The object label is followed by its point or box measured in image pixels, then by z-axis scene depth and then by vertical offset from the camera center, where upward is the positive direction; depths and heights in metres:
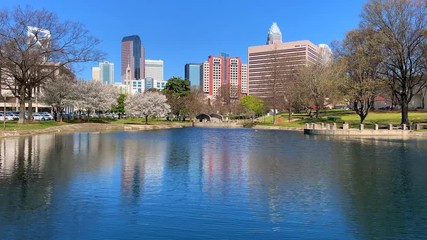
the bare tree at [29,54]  46.47 +7.50
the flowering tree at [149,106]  80.69 +2.60
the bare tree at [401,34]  45.78 +9.30
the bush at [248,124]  79.28 -1.02
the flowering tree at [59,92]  63.62 +4.04
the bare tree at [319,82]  67.25 +6.03
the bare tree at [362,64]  48.47 +6.63
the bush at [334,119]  68.64 -0.01
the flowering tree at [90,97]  67.56 +3.62
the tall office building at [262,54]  169.12 +27.11
